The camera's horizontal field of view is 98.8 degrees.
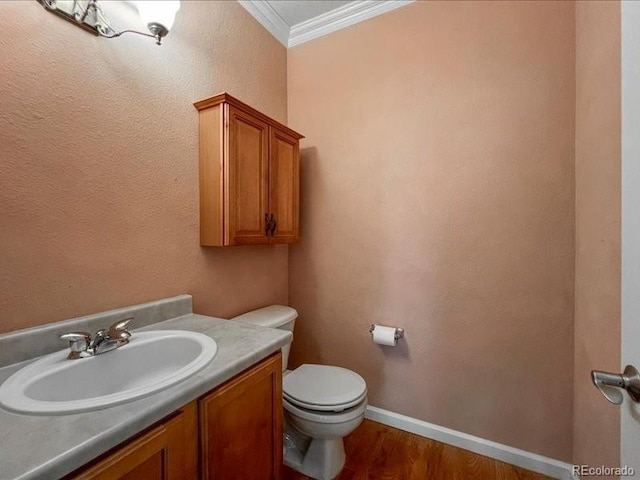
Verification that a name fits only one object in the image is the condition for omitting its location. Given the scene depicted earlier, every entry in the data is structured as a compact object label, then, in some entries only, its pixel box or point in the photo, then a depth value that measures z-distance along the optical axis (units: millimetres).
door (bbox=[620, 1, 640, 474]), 483
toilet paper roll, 1649
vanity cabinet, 594
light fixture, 950
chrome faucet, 848
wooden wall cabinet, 1330
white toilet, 1274
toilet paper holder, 1663
